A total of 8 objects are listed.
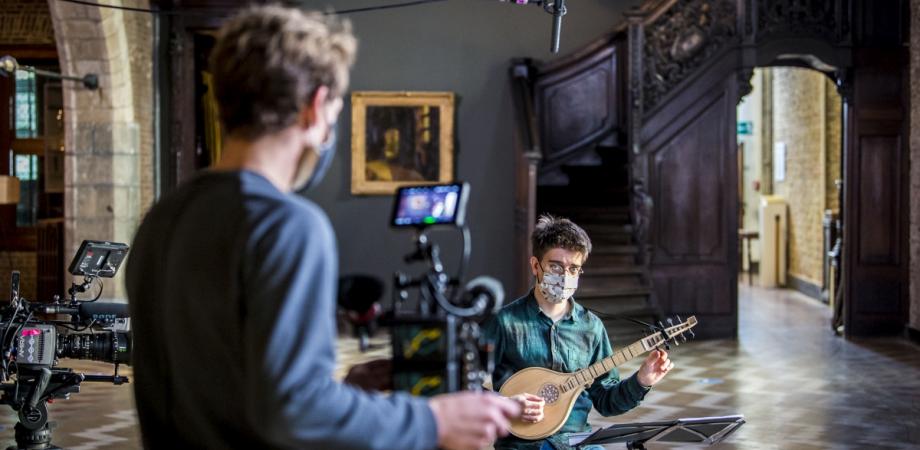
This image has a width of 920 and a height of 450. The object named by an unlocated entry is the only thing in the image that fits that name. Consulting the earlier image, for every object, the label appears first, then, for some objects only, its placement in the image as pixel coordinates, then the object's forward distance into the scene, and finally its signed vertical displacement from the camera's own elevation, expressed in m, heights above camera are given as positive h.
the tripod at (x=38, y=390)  4.80 -0.77
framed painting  10.93 +0.74
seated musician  3.66 -0.38
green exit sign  18.27 +1.41
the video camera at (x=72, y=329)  4.55 -0.48
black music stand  3.29 -0.64
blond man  1.47 -0.10
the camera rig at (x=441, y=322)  1.72 -0.17
